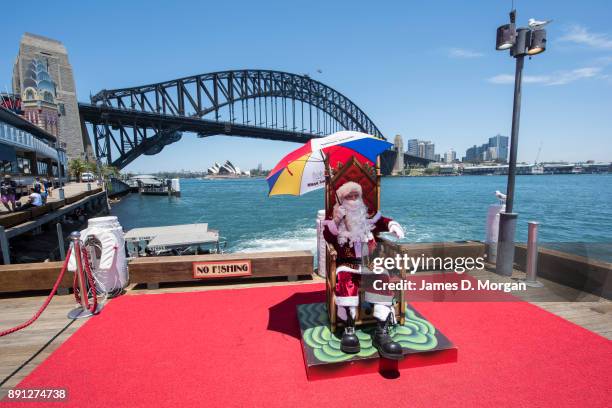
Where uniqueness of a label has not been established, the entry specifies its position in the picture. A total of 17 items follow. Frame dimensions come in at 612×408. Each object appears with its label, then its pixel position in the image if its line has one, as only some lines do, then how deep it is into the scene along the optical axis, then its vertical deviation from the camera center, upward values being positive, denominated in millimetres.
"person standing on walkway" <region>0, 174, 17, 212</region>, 12922 -869
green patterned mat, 3766 -2199
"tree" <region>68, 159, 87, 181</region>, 51938 +55
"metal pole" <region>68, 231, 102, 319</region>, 5238 -1852
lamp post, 6051 +1547
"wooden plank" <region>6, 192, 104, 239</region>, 11566 -2415
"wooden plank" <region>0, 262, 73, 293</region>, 5980 -2062
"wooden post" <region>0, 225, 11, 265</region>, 8820 -2147
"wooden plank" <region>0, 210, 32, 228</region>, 11258 -1886
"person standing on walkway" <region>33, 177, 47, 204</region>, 17562 -1248
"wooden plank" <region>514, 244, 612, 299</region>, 5445 -1912
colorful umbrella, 4328 +130
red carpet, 3271 -2371
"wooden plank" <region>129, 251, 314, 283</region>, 6344 -1977
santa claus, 3938 -1157
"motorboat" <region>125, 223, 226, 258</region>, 9055 -2101
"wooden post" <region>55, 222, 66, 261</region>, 11266 -2690
